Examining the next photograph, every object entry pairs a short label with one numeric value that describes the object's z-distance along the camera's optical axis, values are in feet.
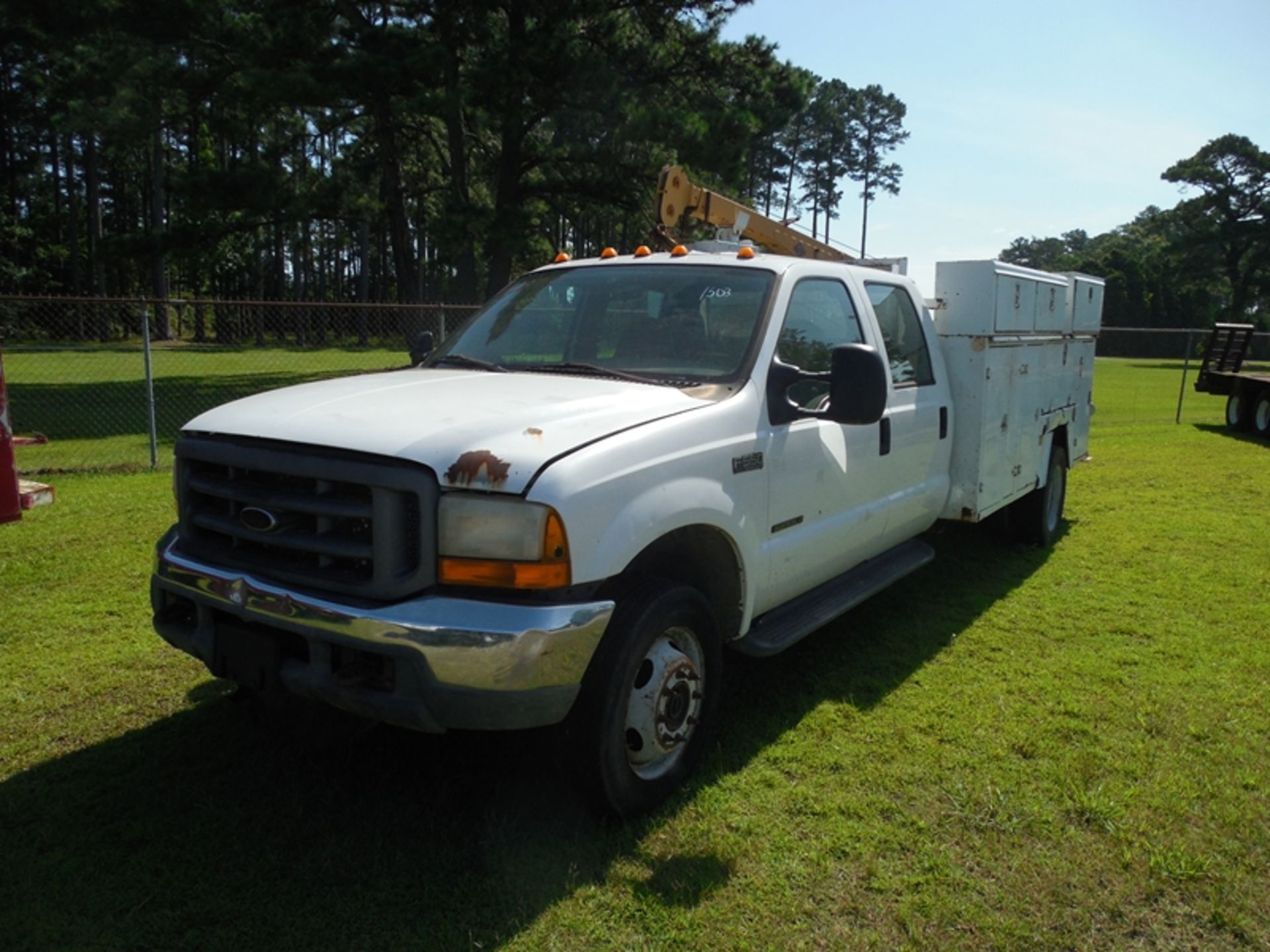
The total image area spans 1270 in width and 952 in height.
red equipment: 18.94
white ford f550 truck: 9.05
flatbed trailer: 48.42
